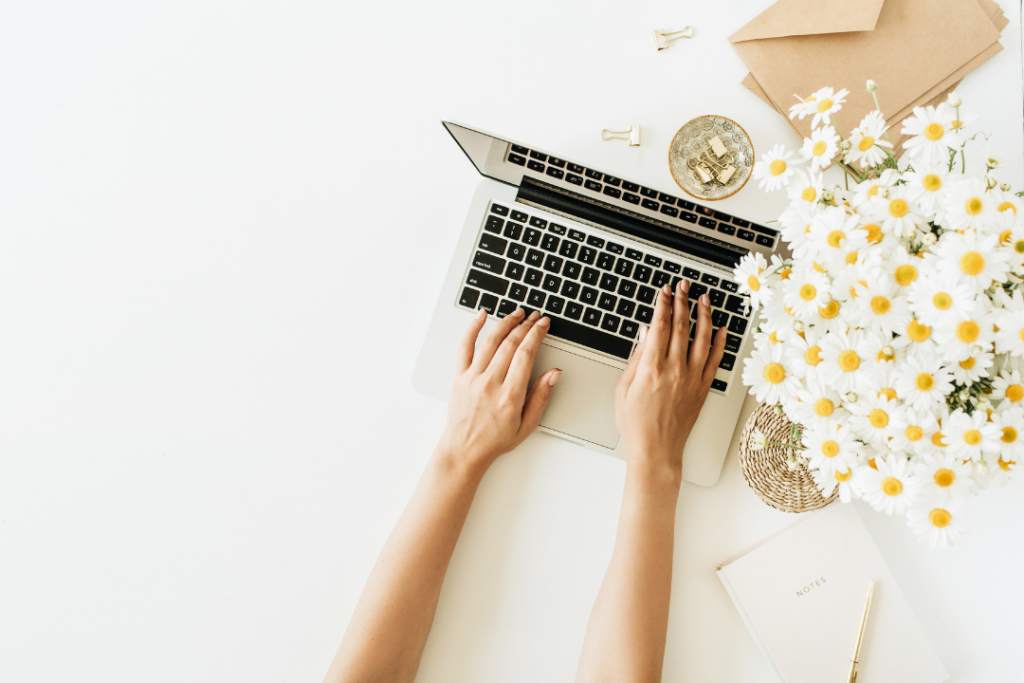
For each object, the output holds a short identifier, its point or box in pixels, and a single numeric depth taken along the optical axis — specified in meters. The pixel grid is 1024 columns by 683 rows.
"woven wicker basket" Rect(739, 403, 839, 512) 0.74
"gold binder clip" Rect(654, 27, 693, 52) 0.83
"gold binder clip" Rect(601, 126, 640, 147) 0.83
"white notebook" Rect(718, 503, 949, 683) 0.77
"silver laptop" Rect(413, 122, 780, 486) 0.80
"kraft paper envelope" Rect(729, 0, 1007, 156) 0.77
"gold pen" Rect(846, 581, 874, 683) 0.76
